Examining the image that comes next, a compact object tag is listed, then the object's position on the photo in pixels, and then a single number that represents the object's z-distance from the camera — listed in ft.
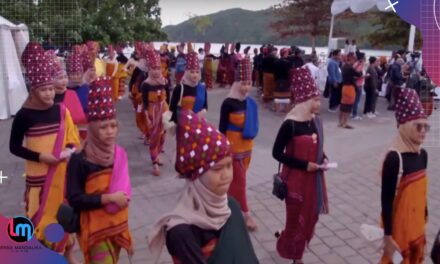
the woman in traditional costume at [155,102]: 24.09
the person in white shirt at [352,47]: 57.51
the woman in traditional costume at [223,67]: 60.13
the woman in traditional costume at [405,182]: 10.83
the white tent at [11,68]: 36.96
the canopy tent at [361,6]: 46.69
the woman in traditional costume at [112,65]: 42.74
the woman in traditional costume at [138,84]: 30.57
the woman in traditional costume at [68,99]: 16.69
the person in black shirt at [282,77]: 43.47
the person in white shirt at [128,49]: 65.69
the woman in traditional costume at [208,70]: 59.71
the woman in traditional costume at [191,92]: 22.61
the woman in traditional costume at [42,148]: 12.77
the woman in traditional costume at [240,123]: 16.83
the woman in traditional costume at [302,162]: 13.55
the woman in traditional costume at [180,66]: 46.91
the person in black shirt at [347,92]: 36.94
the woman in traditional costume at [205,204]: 7.77
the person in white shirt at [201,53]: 65.17
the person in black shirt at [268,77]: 44.86
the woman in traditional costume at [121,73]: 46.36
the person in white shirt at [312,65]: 46.21
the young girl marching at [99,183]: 10.40
